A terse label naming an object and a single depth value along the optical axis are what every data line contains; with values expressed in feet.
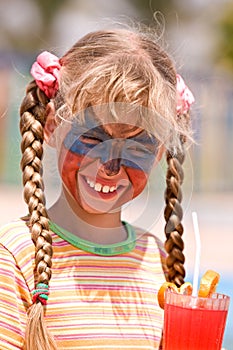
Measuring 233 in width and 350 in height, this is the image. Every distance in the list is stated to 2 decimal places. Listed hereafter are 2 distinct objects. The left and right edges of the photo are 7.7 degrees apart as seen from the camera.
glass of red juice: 6.32
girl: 6.51
